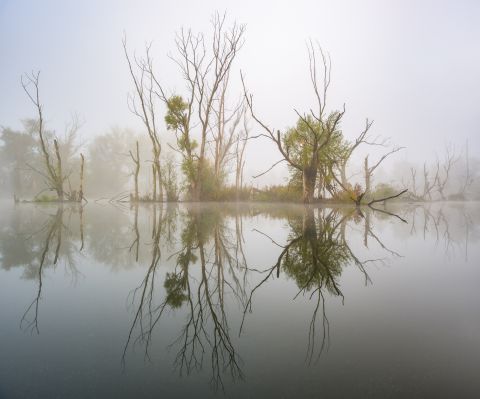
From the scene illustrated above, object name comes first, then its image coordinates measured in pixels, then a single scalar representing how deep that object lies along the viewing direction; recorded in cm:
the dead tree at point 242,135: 2262
